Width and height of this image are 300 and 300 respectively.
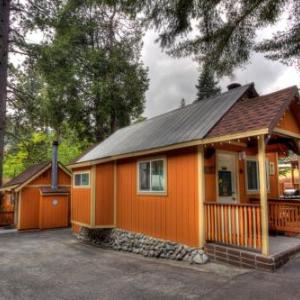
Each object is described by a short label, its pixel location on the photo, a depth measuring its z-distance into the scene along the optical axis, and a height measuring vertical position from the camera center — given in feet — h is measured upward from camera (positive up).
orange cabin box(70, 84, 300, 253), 19.13 +0.90
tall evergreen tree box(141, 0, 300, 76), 18.52 +10.70
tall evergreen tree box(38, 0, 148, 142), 46.43 +21.27
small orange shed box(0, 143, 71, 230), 45.73 -2.65
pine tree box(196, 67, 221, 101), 100.91 +33.28
